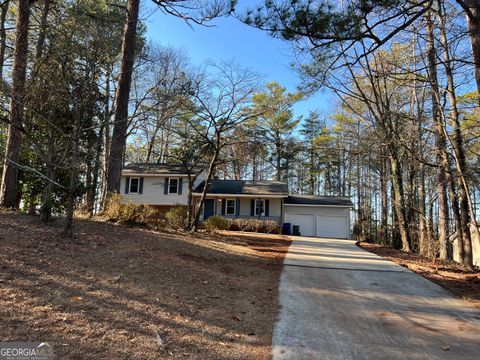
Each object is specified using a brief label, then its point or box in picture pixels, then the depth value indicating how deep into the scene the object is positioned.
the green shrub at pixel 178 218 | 14.68
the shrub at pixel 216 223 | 18.48
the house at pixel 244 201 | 25.50
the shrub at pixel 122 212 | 9.77
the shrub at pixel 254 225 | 23.39
